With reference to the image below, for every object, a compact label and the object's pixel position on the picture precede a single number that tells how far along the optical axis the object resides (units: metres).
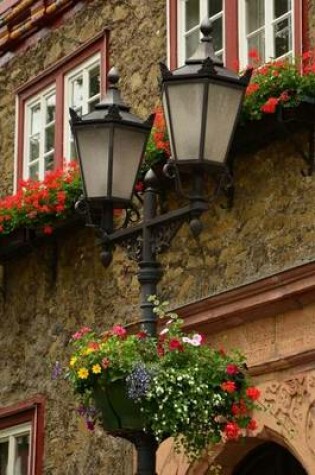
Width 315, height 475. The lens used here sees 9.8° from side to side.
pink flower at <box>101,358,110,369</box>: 9.16
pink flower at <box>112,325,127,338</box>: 9.52
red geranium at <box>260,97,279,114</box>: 11.69
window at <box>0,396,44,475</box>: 15.32
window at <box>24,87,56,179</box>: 16.56
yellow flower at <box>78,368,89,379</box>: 9.27
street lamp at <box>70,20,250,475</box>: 9.03
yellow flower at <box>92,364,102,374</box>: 9.19
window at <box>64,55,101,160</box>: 15.91
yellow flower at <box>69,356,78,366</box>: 9.43
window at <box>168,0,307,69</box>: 12.91
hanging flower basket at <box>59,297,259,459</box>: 9.01
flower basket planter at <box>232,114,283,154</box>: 12.09
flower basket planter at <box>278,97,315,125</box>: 11.78
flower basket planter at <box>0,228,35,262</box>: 15.48
